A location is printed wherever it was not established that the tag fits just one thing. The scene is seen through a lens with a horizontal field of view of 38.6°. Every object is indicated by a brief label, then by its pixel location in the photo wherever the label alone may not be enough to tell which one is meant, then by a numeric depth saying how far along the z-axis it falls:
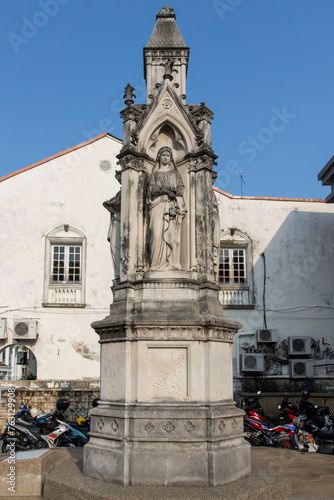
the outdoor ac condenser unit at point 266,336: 18.95
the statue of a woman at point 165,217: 6.37
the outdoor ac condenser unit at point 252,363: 18.55
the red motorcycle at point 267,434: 10.14
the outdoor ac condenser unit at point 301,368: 18.70
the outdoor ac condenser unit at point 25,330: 18.14
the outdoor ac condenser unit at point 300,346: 18.88
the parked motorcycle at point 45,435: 9.67
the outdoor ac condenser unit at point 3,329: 18.05
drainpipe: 19.14
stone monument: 5.39
